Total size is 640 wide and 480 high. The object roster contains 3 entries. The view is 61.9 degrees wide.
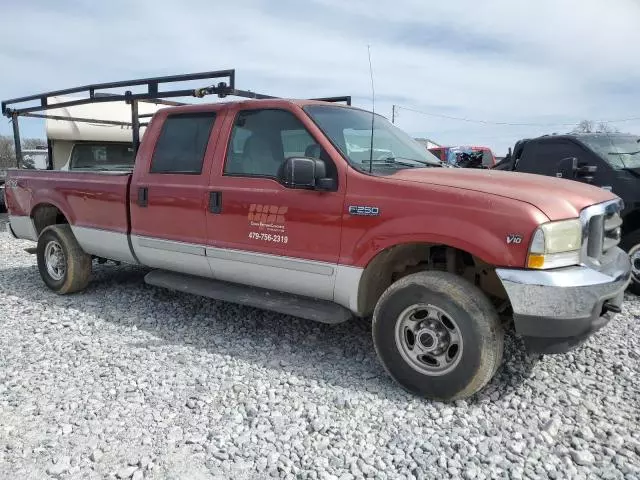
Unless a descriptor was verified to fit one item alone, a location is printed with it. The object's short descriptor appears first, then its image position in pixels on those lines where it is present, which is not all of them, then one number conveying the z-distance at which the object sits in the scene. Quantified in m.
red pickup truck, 3.00
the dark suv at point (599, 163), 5.65
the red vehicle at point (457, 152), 18.17
